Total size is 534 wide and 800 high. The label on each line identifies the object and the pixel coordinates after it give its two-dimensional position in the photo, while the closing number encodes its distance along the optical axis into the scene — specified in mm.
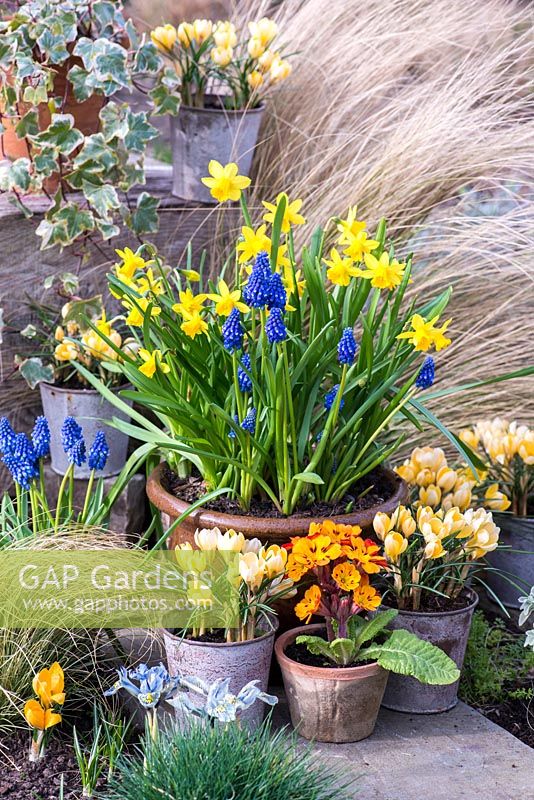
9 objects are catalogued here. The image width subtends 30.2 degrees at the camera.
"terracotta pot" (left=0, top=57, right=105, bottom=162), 2682
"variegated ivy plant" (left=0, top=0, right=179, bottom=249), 2516
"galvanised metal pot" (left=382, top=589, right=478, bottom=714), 1959
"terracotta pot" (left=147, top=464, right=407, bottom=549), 1966
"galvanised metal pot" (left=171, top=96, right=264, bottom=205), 2809
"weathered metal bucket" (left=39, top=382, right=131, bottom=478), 2604
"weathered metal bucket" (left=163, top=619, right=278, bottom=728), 1796
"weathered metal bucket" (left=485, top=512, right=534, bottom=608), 2379
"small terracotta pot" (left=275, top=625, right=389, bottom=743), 1799
